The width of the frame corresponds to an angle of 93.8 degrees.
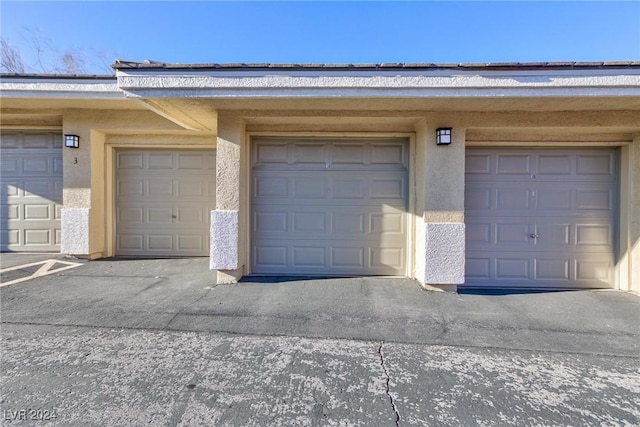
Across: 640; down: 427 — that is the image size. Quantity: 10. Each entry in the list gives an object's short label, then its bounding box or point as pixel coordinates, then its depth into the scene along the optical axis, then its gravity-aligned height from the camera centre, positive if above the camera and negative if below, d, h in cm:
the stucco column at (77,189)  654 +46
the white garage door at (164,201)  699 +22
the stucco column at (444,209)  489 +3
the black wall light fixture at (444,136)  482 +121
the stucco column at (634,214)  501 -5
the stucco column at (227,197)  504 +23
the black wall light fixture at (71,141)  645 +149
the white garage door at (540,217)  537 -11
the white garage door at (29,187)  706 +55
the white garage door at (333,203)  571 +15
